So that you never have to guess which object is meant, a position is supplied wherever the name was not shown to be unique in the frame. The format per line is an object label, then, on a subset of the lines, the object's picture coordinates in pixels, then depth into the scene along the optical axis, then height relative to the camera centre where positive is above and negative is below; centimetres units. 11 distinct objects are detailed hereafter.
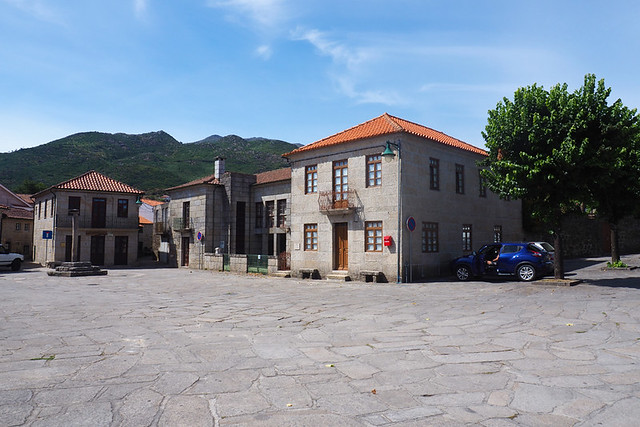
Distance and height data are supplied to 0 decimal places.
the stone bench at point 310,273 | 2178 -173
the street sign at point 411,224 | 1841 +54
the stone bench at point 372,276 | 1900 -163
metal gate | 2462 -147
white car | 2845 -140
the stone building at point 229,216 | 3219 +154
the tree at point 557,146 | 1366 +288
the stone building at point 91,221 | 3525 +132
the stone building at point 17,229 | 4304 +79
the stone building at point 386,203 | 1919 +158
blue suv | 1688 -96
